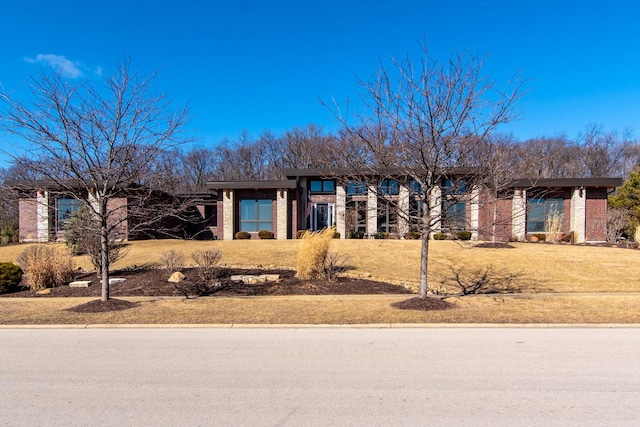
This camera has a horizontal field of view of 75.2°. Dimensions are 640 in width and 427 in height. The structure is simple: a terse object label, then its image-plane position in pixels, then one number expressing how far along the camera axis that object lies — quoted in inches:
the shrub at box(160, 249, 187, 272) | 584.5
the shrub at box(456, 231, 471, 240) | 907.1
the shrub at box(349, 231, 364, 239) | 1050.1
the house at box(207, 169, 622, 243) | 1032.2
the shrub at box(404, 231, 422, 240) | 994.7
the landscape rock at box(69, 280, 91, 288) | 517.7
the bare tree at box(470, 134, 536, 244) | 420.8
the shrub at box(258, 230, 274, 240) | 1076.5
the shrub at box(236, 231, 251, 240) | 1078.4
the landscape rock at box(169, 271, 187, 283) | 524.5
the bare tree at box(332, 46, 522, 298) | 340.2
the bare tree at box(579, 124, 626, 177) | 2043.6
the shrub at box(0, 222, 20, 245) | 1096.8
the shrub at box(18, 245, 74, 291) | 523.8
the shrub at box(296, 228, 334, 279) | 526.6
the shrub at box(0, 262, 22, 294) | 503.2
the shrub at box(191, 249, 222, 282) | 531.8
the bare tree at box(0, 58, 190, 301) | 353.7
